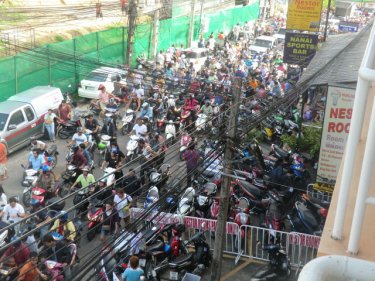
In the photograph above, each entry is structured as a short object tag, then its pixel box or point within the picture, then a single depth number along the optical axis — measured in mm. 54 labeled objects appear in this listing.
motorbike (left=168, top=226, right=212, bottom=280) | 9547
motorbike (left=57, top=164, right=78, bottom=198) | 12883
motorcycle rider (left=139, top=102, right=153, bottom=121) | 17825
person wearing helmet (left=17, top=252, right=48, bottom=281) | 8219
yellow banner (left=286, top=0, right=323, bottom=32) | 20719
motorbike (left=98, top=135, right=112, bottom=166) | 15156
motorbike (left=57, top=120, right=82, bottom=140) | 16812
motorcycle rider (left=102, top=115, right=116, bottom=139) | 16266
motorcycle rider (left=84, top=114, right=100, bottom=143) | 15789
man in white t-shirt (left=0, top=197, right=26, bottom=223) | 10297
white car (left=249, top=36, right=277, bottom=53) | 32719
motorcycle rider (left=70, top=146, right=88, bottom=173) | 13414
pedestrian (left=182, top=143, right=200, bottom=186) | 12789
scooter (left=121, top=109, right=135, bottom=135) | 17734
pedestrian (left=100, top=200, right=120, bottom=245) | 10969
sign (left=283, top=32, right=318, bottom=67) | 20406
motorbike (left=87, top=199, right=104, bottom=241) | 10812
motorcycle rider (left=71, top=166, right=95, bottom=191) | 12039
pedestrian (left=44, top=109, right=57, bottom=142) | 16203
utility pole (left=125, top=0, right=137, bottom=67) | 21942
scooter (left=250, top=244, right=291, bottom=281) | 9672
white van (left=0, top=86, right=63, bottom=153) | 15289
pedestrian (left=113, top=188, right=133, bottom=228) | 10656
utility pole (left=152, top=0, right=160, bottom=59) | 27445
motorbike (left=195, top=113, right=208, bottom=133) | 16283
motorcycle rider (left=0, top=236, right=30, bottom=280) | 8727
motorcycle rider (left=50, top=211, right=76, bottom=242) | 9680
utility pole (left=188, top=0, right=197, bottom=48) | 31438
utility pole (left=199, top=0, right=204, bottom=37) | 34325
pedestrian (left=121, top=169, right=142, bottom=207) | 11988
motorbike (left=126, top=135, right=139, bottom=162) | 14680
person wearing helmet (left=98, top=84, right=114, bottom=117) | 19125
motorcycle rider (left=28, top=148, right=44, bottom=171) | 13188
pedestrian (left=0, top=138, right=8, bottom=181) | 13449
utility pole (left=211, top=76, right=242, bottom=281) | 8289
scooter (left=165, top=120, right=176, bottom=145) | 16088
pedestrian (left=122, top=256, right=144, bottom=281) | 8328
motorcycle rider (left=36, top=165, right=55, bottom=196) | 12281
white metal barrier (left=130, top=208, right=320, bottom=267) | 10203
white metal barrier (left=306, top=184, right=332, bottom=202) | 12078
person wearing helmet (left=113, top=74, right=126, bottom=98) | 21219
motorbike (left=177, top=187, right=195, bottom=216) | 11202
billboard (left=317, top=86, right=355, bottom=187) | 10664
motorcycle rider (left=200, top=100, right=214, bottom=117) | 17550
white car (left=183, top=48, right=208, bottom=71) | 27930
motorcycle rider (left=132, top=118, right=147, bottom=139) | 15415
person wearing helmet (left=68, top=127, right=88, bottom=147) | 14656
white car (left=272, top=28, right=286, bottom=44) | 35597
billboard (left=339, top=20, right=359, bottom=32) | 39250
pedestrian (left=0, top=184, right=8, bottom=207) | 11012
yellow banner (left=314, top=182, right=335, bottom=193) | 11438
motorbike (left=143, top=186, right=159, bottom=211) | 11309
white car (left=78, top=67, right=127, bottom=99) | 21141
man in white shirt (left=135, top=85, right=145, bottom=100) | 19609
